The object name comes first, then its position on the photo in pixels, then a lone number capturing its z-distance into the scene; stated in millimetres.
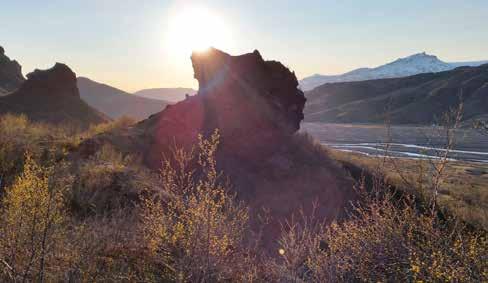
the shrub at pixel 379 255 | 5223
